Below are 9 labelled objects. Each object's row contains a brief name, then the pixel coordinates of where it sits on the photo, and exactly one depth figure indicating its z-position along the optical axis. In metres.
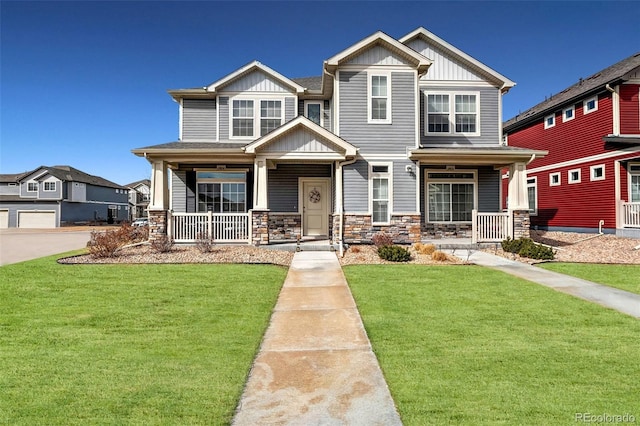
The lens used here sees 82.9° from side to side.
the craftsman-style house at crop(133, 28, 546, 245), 12.84
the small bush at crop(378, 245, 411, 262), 10.31
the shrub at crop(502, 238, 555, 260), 10.71
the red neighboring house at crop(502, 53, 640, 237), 15.96
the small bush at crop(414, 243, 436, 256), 11.31
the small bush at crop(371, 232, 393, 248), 11.58
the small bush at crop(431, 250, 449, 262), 10.38
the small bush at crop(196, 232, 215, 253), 11.59
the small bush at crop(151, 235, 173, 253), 11.69
